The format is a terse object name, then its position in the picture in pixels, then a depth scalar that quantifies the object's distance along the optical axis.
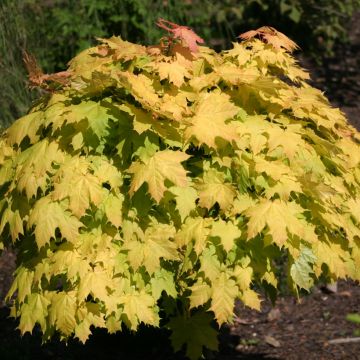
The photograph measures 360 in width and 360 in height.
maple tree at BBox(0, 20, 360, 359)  2.83
